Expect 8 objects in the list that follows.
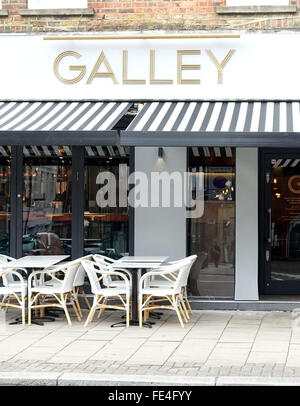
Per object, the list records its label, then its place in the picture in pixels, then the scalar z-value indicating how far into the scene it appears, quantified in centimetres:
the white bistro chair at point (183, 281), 1095
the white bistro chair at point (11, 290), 1099
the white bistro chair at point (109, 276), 1139
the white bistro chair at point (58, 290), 1090
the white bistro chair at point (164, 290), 1076
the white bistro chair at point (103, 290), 1083
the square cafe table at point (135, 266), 1082
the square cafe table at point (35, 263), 1091
